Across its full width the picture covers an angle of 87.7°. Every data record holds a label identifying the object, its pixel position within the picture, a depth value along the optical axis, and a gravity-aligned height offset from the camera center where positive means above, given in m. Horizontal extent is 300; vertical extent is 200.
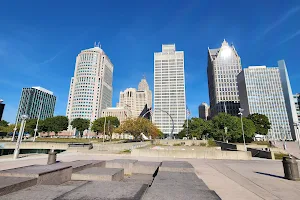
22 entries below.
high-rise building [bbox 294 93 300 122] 118.62 +26.64
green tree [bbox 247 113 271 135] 72.69 +5.91
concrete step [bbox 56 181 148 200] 2.71 -1.13
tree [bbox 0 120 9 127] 102.11 +5.32
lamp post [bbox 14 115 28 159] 15.88 -0.70
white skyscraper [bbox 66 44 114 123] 164.25 +50.21
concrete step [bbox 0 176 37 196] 3.20 -1.16
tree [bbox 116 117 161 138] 50.75 +2.07
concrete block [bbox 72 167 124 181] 5.00 -1.38
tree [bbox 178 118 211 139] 65.94 +3.16
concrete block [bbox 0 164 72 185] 4.34 -1.22
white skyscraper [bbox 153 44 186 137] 154.88 +43.26
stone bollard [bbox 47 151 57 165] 8.53 -1.38
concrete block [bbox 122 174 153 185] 6.11 -1.86
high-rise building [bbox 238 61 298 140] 100.25 +25.92
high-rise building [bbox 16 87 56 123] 182.04 +34.43
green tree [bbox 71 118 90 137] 91.00 +4.87
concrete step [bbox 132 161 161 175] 7.52 -1.64
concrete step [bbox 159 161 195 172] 6.12 -1.32
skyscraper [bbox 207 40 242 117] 135.50 +49.62
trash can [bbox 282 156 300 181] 7.50 -1.57
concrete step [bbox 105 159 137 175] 8.20 -1.64
